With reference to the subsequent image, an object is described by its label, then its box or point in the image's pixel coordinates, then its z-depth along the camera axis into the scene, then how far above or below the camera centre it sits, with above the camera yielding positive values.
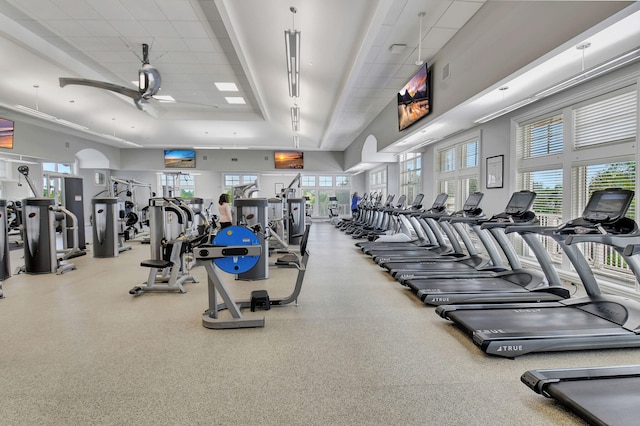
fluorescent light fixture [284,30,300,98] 4.85 +2.52
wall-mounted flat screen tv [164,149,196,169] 16.69 +2.30
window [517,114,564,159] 5.12 +1.06
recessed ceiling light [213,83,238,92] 9.73 +3.53
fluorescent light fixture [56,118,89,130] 9.04 +2.32
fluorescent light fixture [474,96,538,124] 4.30 +1.36
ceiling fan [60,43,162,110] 4.48 +1.73
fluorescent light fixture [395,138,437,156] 7.94 +1.51
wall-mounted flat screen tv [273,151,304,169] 17.34 +2.30
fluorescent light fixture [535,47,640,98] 2.90 +1.29
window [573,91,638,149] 4.02 +1.06
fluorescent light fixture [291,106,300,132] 9.44 +2.63
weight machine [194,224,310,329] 3.19 -0.57
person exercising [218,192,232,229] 7.07 -0.18
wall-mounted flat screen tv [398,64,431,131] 6.76 +2.29
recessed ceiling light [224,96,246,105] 11.16 +3.60
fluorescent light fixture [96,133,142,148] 12.31 +2.58
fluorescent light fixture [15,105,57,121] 7.74 +2.27
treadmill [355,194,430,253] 7.52 -1.05
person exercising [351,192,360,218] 16.17 +0.11
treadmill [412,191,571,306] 3.86 -1.10
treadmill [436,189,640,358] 2.69 -1.12
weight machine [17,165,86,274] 5.79 -0.57
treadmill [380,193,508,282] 4.98 -1.08
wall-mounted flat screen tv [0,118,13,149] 9.67 +2.12
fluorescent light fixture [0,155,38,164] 10.26 +1.41
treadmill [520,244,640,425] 1.79 -1.15
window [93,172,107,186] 15.19 +1.18
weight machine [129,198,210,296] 4.41 -0.58
